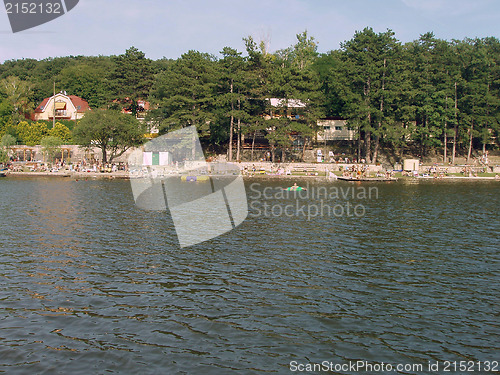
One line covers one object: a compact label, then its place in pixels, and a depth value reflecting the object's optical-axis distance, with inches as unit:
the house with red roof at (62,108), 4817.9
